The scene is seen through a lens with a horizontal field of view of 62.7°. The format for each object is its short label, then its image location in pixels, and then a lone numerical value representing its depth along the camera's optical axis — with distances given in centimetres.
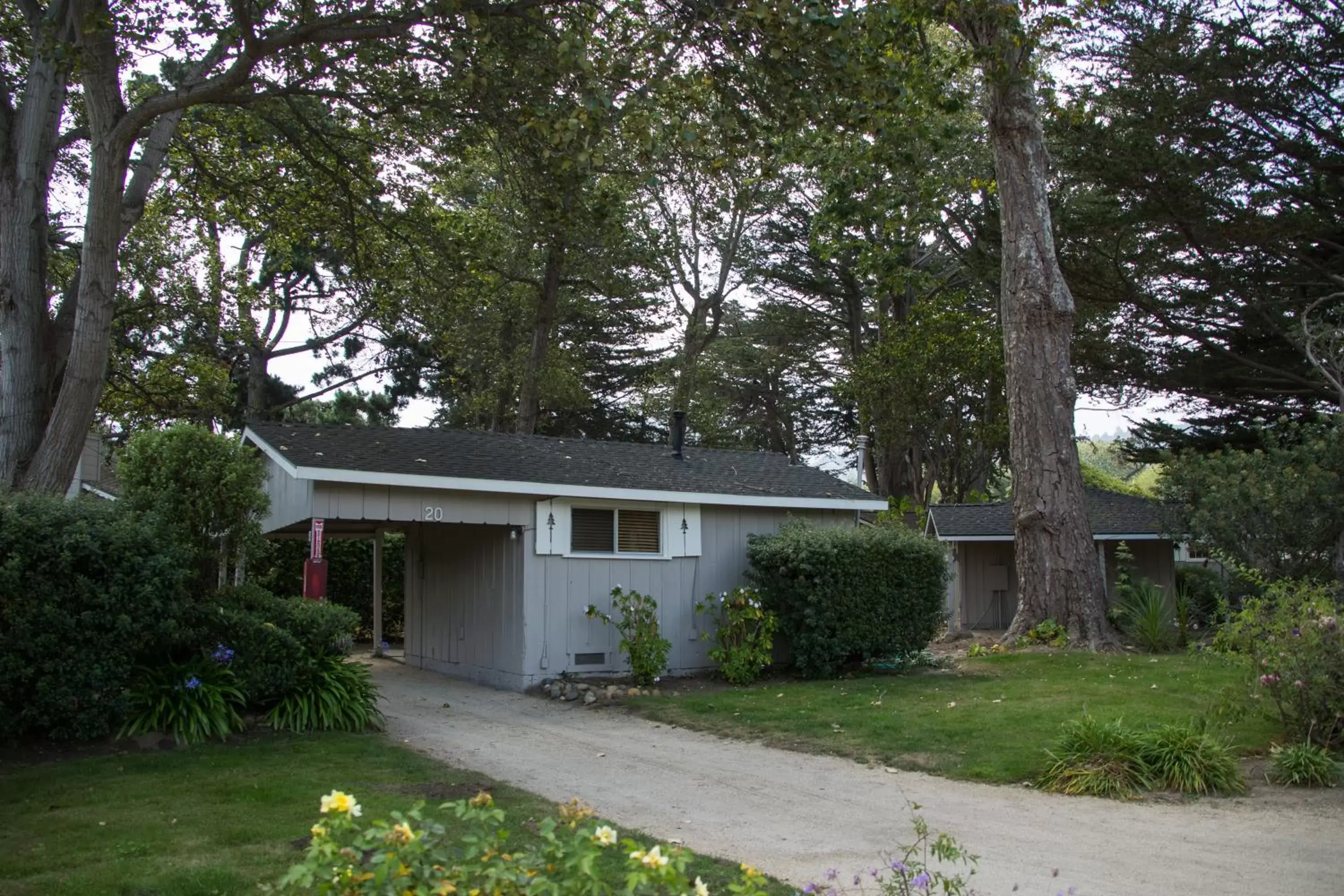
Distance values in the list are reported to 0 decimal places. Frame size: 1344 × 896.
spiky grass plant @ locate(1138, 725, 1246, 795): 768
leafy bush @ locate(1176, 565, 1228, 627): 1872
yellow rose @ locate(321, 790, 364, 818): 291
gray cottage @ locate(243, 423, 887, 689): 1273
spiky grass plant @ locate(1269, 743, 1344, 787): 783
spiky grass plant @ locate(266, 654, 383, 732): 973
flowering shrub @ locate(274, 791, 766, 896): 283
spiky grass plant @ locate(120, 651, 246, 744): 900
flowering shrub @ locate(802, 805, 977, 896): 402
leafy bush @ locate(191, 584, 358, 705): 964
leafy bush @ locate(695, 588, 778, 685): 1369
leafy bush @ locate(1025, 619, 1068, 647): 1555
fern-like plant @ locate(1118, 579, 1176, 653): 1606
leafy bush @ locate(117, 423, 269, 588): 1034
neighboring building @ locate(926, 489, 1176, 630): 2261
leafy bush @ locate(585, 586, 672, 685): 1335
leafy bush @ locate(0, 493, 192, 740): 827
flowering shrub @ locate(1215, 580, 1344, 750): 812
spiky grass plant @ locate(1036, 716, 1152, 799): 772
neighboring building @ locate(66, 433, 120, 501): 2267
